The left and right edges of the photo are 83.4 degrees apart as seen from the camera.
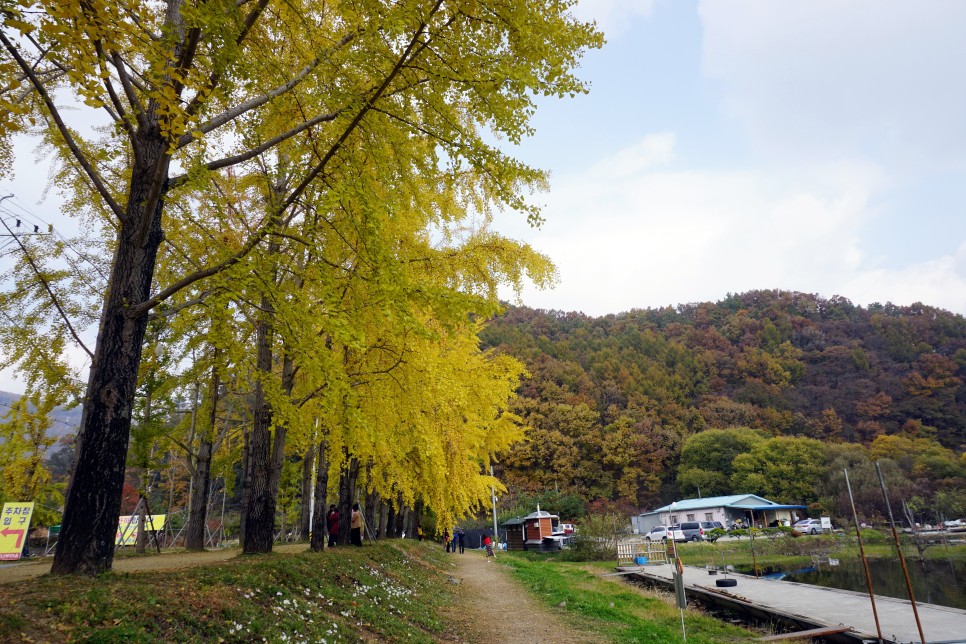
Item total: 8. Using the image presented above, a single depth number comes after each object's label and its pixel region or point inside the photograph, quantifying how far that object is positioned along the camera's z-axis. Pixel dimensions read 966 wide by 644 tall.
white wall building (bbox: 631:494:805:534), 52.69
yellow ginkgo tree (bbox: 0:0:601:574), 4.99
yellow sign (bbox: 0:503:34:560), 13.30
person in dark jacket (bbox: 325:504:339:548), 14.62
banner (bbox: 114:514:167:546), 22.02
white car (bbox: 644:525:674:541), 41.67
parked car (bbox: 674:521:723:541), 45.56
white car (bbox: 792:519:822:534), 43.75
